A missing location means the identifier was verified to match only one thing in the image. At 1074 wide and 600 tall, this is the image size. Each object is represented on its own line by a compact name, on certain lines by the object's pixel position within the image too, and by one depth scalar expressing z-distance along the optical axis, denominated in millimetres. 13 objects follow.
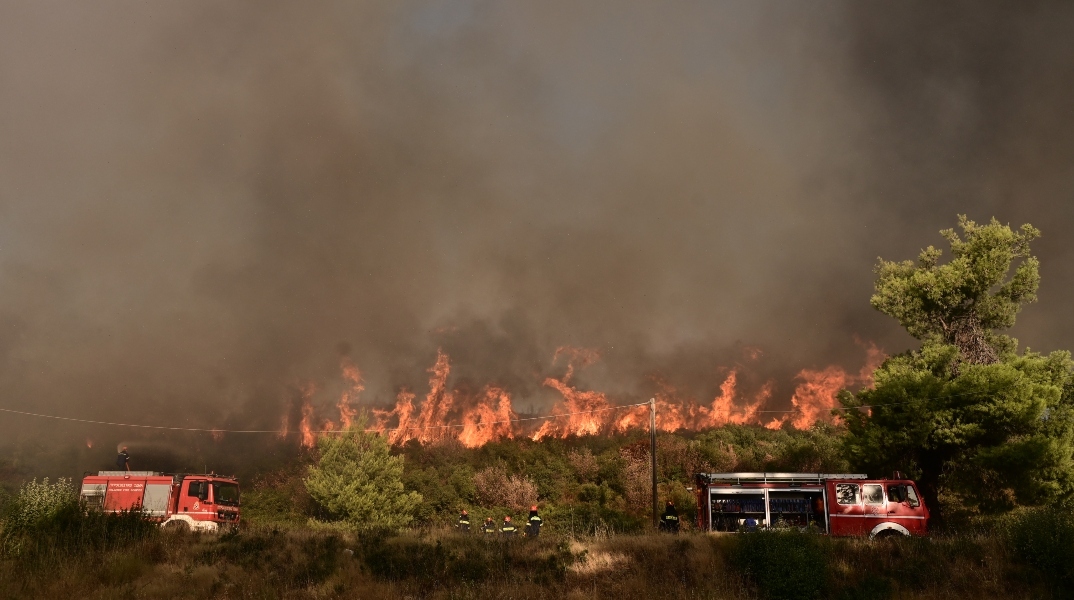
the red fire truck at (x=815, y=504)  24547
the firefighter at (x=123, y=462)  32375
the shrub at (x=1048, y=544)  18892
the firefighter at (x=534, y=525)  28375
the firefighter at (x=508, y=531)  26038
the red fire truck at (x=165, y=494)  30631
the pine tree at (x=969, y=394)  30391
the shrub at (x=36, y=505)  20547
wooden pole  37809
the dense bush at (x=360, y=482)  55219
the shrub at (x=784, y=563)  18609
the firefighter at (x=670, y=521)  27984
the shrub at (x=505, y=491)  62656
